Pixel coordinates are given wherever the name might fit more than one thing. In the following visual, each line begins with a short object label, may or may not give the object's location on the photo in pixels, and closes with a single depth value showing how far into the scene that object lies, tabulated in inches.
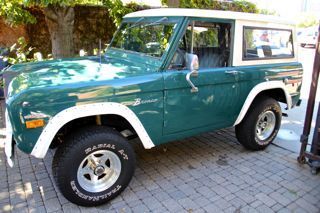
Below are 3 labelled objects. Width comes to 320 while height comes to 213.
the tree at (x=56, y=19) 228.1
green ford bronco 103.3
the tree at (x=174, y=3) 260.0
